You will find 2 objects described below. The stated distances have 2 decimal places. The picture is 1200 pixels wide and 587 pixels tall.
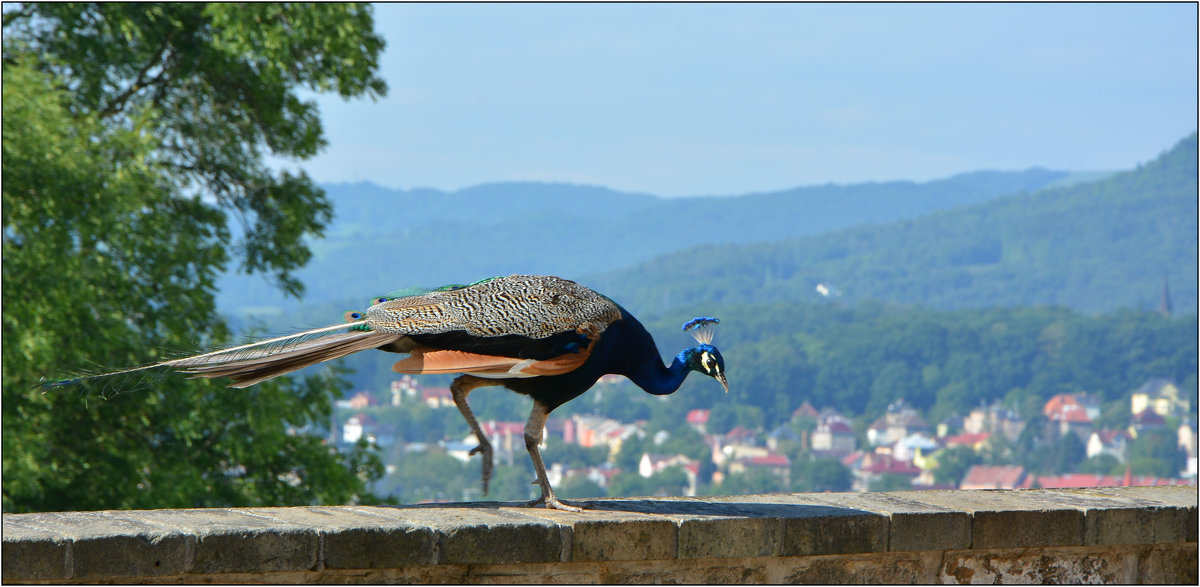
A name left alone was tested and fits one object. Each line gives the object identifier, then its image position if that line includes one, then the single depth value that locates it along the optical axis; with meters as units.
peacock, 9.21
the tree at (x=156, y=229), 21.48
